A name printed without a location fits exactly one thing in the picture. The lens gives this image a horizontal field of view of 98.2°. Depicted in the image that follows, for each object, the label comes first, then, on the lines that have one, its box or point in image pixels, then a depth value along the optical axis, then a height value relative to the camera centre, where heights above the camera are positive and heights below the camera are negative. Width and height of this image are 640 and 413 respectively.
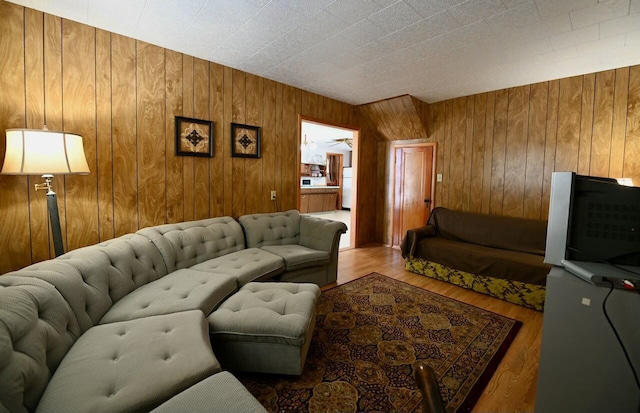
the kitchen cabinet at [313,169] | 10.63 +0.70
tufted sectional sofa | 1.05 -0.78
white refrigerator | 10.73 -0.05
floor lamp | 1.76 +0.16
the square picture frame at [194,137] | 2.97 +0.53
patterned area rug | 1.63 -1.21
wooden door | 4.70 +0.05
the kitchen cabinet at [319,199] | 9.01 -0.41
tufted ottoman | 1.68 -0.93
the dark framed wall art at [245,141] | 3.40 +0.57
